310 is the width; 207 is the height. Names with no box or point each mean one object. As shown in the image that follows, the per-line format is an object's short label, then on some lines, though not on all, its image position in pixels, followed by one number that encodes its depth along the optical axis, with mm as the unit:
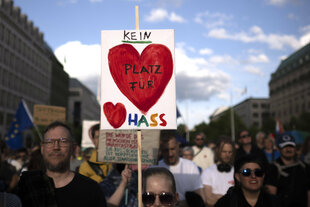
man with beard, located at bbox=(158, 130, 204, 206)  3210
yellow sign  8067
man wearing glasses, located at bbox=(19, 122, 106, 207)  1942
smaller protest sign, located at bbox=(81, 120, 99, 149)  8438
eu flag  8646
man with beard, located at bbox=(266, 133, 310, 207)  3505
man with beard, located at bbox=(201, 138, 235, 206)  3411
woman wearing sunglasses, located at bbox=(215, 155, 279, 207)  2446
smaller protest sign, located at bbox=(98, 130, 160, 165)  2920
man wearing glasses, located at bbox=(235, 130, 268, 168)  4960
